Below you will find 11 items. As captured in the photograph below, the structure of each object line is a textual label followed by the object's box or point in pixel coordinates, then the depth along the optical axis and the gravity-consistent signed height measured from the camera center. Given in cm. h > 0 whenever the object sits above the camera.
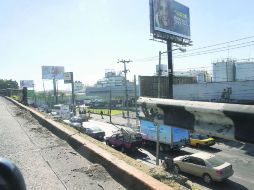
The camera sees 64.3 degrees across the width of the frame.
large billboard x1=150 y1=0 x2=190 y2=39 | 2652 +928
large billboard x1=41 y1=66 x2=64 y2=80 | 6540 +515
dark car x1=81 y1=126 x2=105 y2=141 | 1943 -447
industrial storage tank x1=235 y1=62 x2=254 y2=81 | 4923 +299
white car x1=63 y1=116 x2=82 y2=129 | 2780 -454
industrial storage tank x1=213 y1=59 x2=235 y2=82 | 4512 +319
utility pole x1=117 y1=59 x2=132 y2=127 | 3138 +369
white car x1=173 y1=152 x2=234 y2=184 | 1048 -453
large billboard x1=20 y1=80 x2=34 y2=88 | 8050 +235
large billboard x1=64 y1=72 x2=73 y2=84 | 6210 +295
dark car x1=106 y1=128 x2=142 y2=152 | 1563 -428
